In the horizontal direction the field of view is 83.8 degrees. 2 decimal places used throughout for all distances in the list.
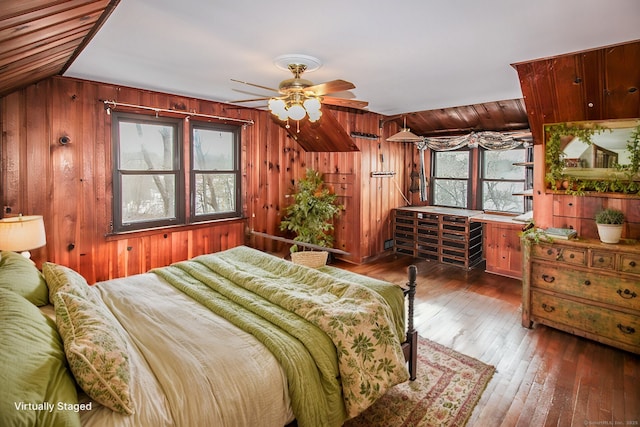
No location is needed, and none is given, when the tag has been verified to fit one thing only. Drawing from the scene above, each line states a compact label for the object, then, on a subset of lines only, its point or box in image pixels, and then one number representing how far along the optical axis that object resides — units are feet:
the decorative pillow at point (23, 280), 6.13
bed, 4.16
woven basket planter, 11.14
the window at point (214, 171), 14.78
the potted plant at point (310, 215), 16.76
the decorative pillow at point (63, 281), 6.18
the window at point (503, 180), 17.47
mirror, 9.96
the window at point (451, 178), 19.44
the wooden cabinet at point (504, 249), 15.58
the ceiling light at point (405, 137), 16.25
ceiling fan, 8.41
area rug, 7.03
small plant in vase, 9.71
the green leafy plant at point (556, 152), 10.94
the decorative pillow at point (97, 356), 4.17
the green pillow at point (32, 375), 3.40
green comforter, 5.57
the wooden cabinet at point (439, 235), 16.96
